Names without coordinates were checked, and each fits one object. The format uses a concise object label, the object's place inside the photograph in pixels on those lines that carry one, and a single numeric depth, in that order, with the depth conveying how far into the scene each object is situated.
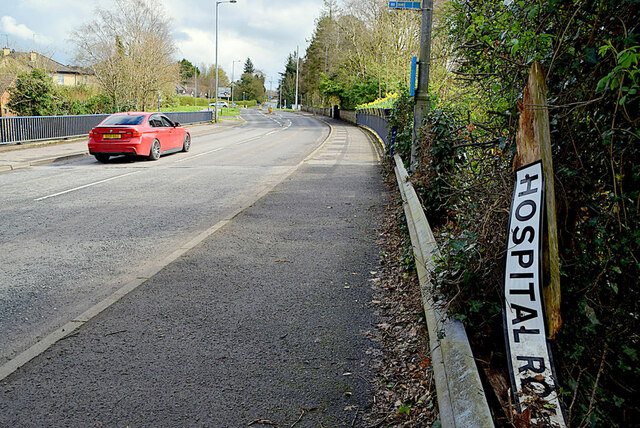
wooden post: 2.62
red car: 16.92
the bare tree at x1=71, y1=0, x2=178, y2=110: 34.72
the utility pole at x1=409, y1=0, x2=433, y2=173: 9.80
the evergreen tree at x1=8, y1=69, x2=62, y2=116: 26.23
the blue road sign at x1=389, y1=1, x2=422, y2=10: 10.02
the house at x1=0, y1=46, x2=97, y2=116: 35.34
